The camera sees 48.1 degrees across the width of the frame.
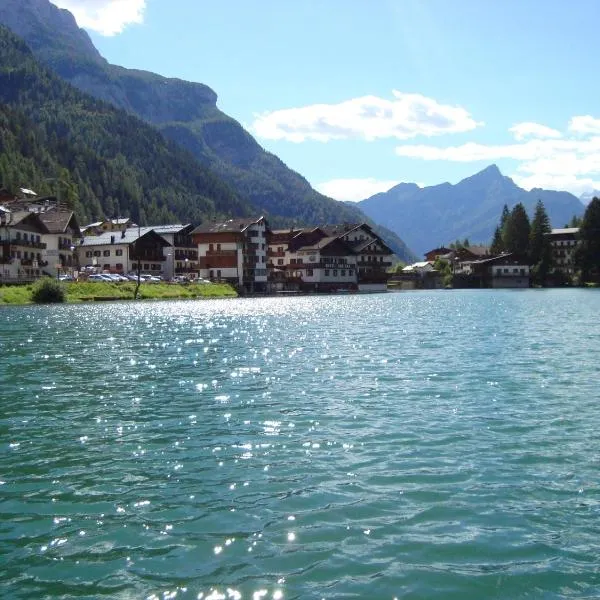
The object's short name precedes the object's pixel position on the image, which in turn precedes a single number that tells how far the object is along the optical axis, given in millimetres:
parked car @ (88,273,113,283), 116175
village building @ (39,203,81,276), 122812
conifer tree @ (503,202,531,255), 191000
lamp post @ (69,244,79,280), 123312
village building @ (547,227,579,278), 187075
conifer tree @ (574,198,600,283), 172125
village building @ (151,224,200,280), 152625
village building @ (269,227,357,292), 160625
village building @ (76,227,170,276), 140375
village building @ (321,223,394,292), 170375
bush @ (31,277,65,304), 92438
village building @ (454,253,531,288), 184125
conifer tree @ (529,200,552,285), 183875
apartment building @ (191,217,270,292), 146000
